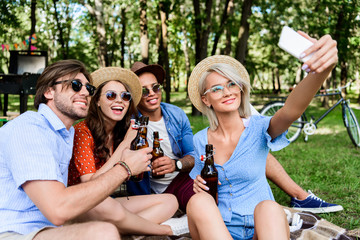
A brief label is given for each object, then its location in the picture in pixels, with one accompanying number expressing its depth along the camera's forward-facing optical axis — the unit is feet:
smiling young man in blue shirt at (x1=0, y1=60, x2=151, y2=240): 6.86
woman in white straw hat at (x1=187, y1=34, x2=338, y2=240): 7.69
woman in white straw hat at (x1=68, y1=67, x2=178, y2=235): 10.20
